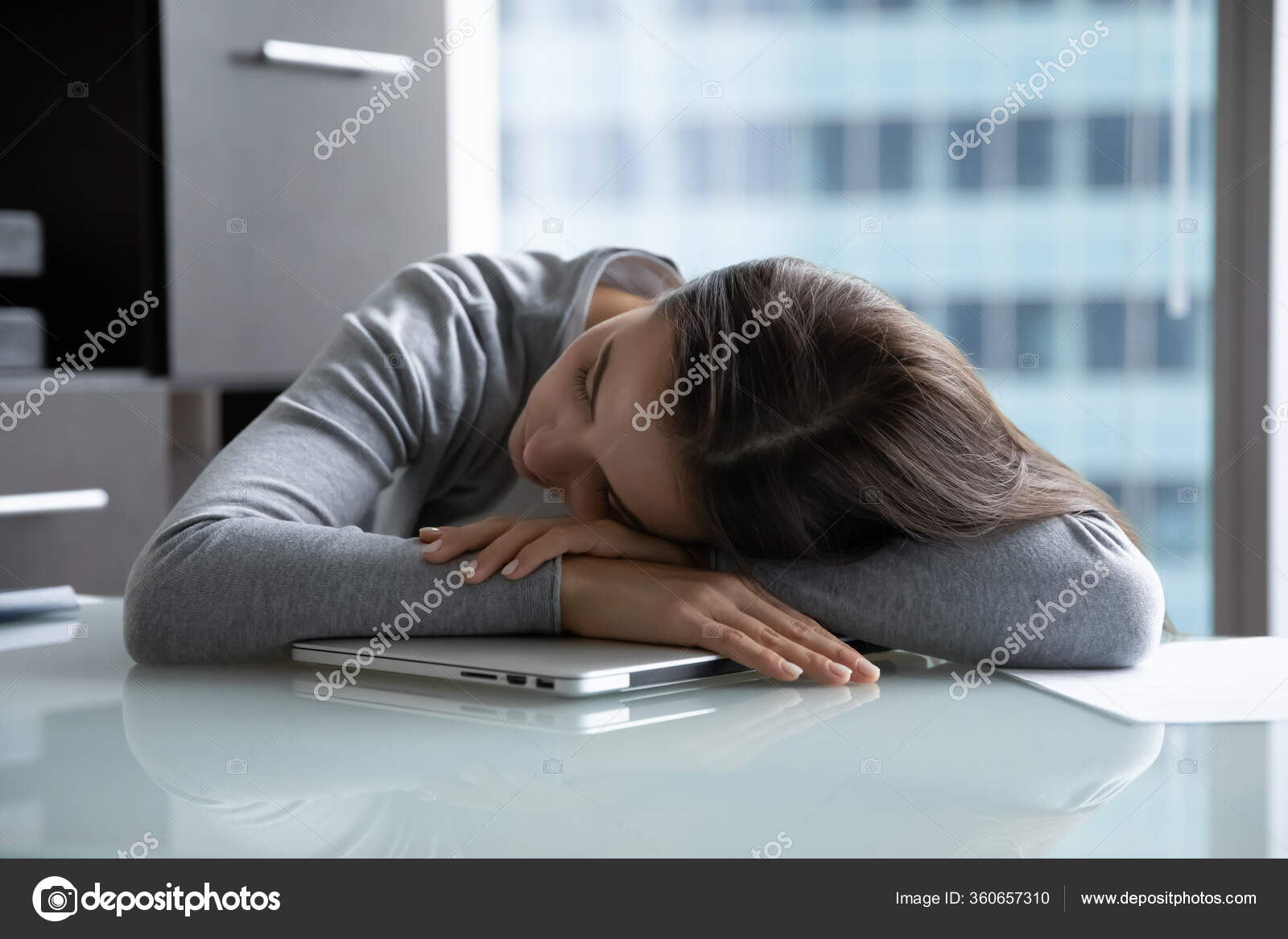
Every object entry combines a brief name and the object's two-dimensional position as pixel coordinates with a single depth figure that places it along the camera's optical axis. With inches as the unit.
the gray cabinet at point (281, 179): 69.4
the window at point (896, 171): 90.1
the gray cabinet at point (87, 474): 63.0
